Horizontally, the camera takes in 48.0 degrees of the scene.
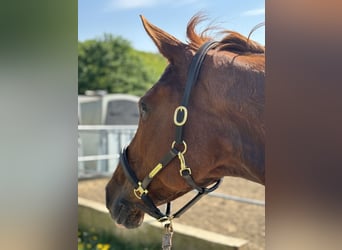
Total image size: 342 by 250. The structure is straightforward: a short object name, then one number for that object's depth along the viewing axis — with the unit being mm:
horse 753
